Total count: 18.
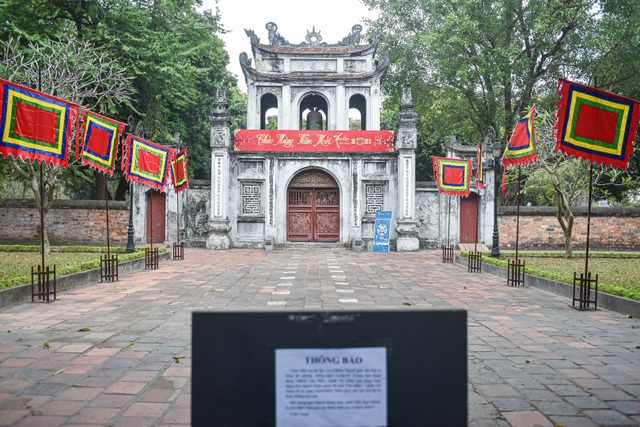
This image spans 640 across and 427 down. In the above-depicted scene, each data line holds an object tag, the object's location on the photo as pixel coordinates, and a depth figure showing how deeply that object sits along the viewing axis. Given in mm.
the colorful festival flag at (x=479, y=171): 14088
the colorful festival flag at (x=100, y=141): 9312
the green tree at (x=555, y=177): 14234
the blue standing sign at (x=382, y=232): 18125
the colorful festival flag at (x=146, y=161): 11539
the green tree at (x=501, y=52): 20328
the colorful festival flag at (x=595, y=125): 7070
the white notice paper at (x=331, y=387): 1655
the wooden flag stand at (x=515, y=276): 9537
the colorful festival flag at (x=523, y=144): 10328
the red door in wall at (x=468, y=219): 20109
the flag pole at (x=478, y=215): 20016
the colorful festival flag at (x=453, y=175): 15109
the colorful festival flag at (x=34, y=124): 6848
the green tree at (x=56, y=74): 14086
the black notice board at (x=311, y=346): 1662
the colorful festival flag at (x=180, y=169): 15930
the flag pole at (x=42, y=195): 7200
